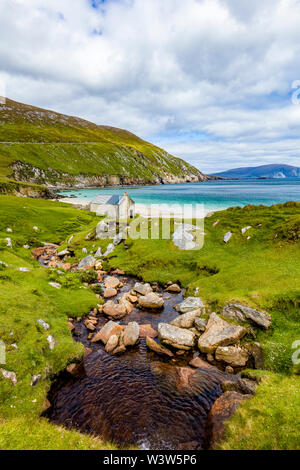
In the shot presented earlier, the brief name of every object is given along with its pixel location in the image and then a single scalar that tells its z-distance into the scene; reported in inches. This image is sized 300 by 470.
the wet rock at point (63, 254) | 1556.3
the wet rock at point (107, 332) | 706.2
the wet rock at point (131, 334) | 686.5
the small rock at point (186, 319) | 759.6
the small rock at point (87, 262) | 1343.8
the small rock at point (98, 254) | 1472.9
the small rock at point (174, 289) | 1036.5
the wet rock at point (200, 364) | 595.8
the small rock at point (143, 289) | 1011.4
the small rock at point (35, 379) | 475.6
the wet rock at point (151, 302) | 914.1
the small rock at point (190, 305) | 822.5
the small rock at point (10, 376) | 453.1
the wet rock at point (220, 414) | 394.0
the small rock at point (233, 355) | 603.2
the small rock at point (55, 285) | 909.8
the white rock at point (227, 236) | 1286.9
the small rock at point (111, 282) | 1089.0
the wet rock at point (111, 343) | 666.6
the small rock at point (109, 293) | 1012.2
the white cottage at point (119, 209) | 2213.3
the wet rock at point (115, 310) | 845.2
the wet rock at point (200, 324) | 727.7
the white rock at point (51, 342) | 577.1
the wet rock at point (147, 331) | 740.6
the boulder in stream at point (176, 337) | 672.4
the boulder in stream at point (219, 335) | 648.4
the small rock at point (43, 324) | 621.4
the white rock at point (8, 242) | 1280.3
